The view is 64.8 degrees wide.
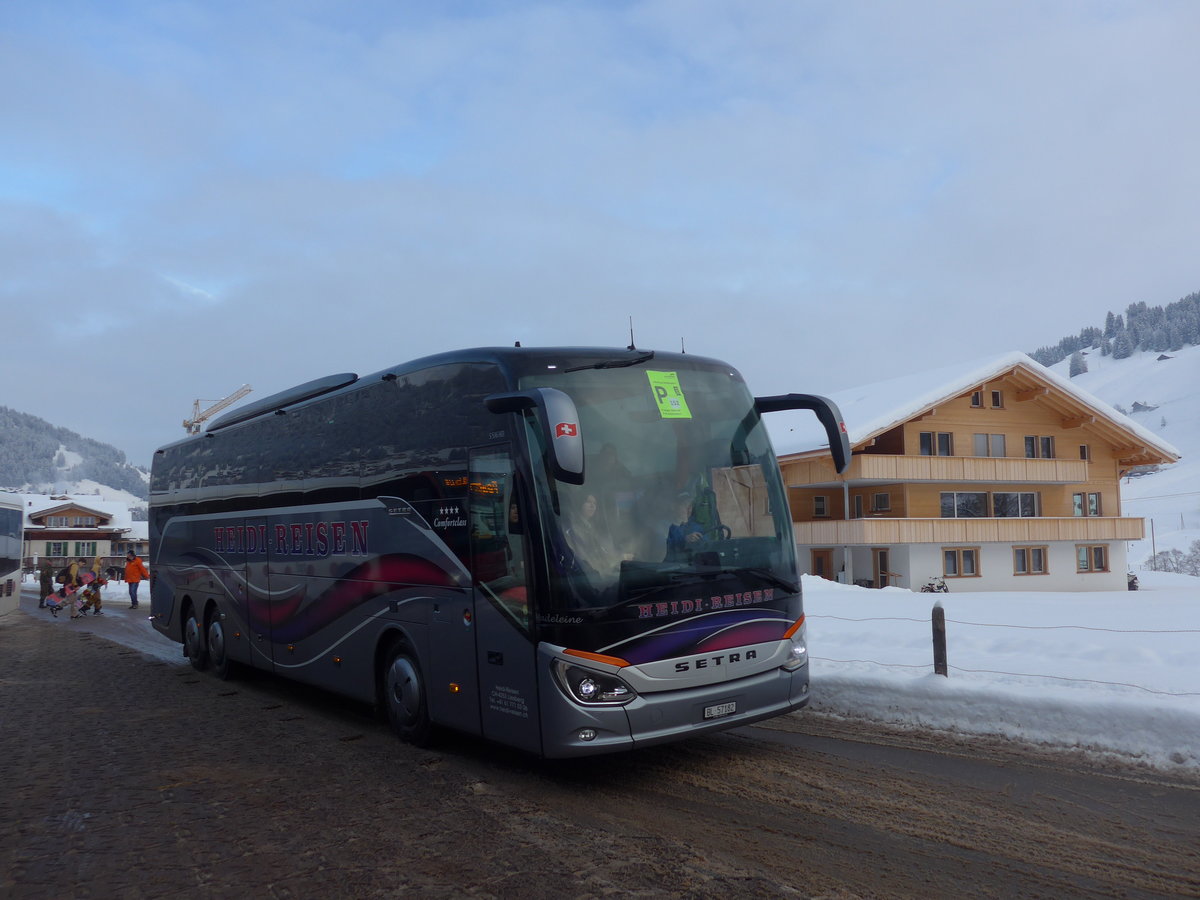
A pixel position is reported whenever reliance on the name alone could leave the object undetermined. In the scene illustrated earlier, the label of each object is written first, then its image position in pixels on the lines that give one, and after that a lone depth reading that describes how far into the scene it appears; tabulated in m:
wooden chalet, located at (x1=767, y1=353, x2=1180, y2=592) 37.41
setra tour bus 6.41
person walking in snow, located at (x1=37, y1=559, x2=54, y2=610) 36.06
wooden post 9.09
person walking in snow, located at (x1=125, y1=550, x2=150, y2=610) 30.23
